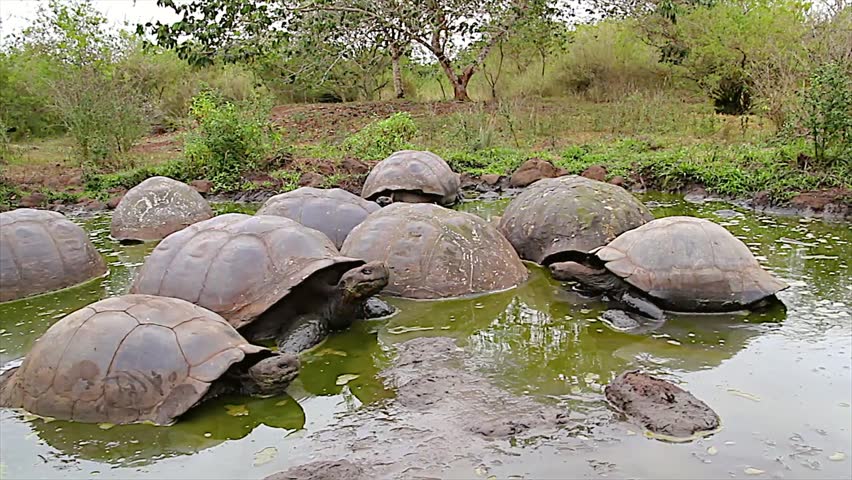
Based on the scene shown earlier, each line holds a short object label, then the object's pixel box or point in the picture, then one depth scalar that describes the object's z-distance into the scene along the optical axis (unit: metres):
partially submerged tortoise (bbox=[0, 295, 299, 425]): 3.83
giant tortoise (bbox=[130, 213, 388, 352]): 4.86
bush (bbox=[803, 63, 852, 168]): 9.46
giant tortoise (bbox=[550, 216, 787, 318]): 5.33
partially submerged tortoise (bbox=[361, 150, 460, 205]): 10.42
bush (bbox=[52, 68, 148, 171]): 14.06
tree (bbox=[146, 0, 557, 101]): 15.20
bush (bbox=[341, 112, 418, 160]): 14.53
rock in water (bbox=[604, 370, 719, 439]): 3.67
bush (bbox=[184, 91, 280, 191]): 12.84
